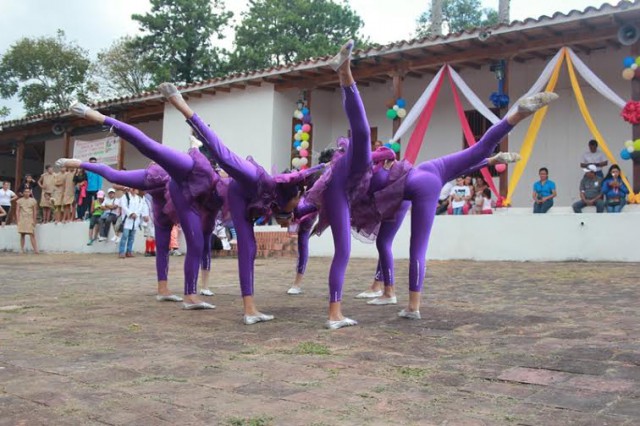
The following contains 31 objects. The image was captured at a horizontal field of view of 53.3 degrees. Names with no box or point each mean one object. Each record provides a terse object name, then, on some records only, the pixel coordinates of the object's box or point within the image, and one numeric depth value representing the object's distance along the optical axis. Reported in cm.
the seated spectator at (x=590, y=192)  1055
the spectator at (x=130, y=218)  1377
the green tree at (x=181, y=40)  2977
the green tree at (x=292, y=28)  3094
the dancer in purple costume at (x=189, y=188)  558
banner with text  1884
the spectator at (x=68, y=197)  1778
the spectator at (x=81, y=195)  1745
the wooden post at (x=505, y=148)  1208
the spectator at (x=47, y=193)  1819
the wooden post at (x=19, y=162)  2166
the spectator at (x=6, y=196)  1831
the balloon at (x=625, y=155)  1067
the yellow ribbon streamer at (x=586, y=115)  1047
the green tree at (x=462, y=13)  3306
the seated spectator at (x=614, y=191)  1023
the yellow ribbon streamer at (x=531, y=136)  1098
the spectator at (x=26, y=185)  1861
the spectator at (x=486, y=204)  1145
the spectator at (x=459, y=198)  1193
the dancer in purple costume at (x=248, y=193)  520
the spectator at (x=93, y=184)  1719
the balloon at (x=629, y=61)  1077
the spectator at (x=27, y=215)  1714
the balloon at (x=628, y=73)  1075
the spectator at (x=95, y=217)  1591
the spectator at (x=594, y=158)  1137
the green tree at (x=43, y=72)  3173
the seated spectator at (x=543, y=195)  1102
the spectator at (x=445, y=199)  1243
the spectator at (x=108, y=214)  1570
